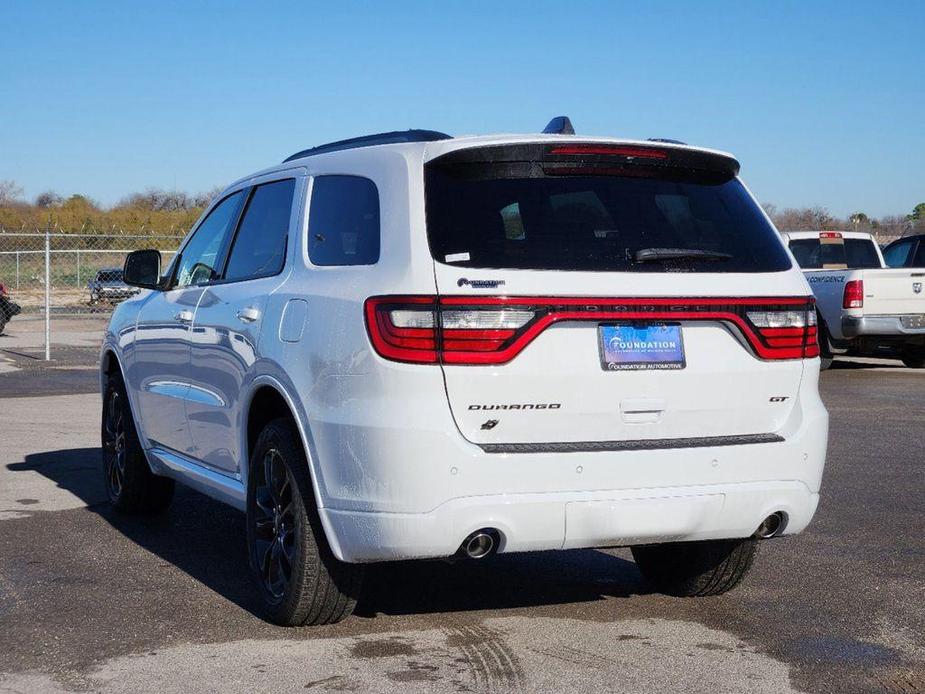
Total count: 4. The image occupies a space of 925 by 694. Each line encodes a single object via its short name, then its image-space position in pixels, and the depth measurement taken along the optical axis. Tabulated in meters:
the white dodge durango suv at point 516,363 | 4.85
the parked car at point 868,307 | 18.62
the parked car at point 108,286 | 37.00
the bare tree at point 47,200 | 87.36
